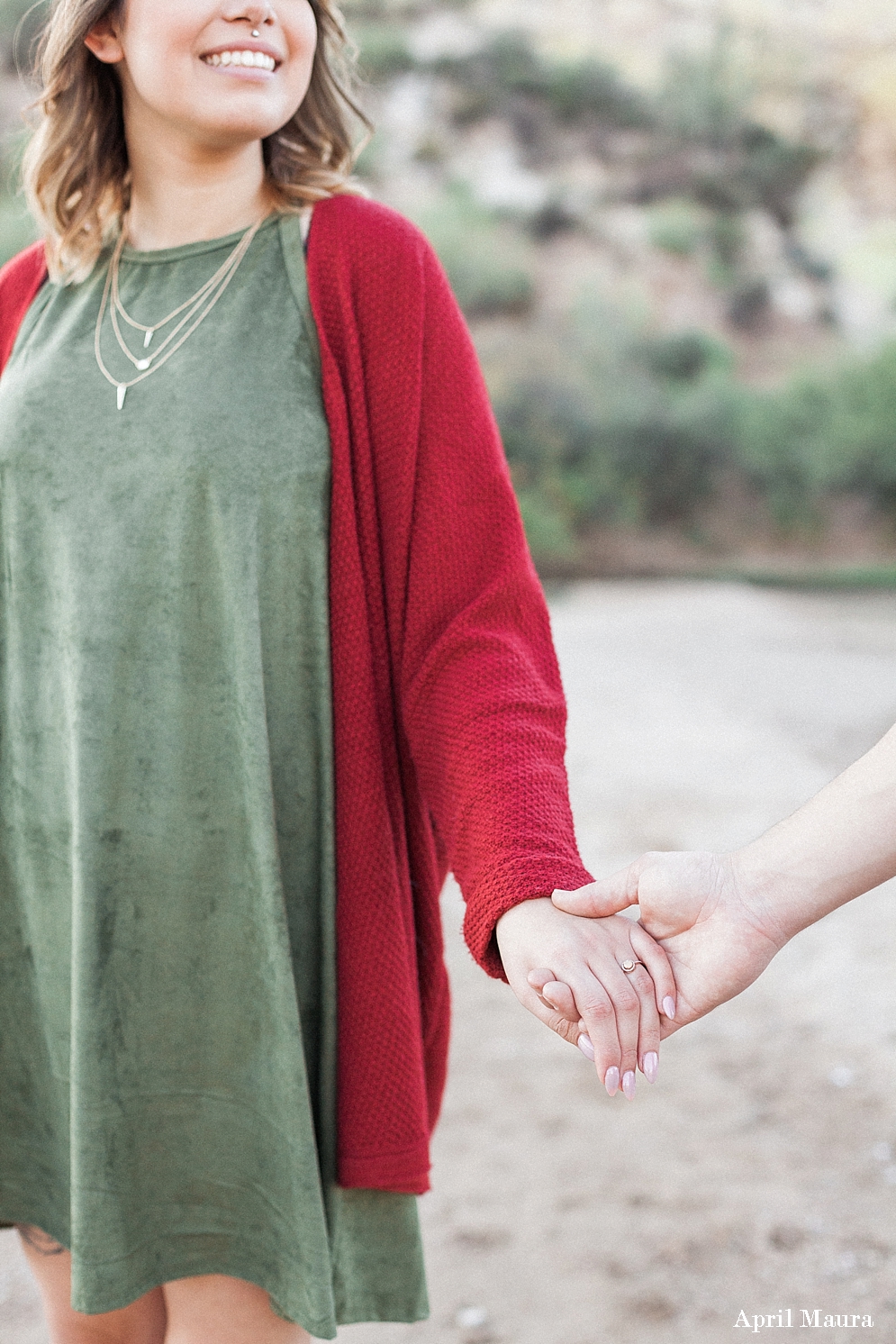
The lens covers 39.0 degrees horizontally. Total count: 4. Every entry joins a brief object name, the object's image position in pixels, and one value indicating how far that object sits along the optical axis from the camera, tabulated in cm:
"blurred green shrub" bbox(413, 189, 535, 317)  1230
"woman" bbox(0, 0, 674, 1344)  118
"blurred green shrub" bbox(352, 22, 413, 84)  1410
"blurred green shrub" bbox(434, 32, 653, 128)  1427
